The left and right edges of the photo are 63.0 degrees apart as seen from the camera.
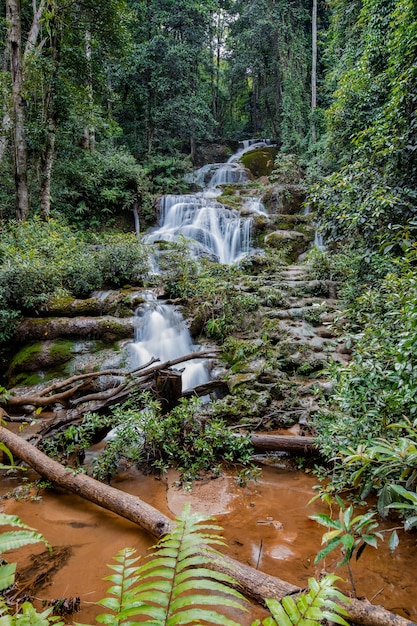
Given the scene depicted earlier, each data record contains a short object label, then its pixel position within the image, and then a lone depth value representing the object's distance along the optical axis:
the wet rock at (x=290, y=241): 11.93
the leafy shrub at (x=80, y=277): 7.92
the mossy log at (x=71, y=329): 6.69
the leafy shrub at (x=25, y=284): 6.79
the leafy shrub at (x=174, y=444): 3.66
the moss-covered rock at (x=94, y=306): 7.09
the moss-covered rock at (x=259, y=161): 20.22
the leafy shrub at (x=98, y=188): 13.08
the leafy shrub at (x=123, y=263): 8.51
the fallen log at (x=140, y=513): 1.60
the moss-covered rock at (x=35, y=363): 6.21
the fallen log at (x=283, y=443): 3.73
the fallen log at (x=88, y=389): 4.30
